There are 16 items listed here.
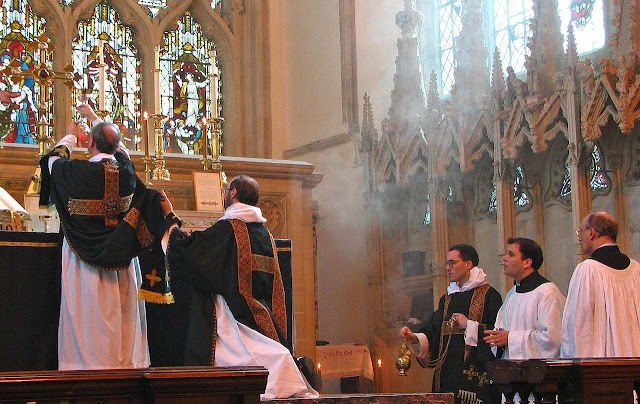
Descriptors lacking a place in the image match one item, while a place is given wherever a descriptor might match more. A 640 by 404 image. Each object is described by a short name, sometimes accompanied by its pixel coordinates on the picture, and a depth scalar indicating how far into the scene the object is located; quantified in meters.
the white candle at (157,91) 7.82
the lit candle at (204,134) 8.19
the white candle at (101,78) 7.26
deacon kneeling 5.97
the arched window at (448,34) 12.42
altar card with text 7.94
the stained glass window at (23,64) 12.90
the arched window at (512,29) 11.34
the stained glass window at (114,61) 13.56
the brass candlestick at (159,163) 7.86
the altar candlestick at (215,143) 8.14
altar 8.03
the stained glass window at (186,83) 13.91
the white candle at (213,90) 8.03
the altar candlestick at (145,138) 7.91
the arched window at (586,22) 10.24
